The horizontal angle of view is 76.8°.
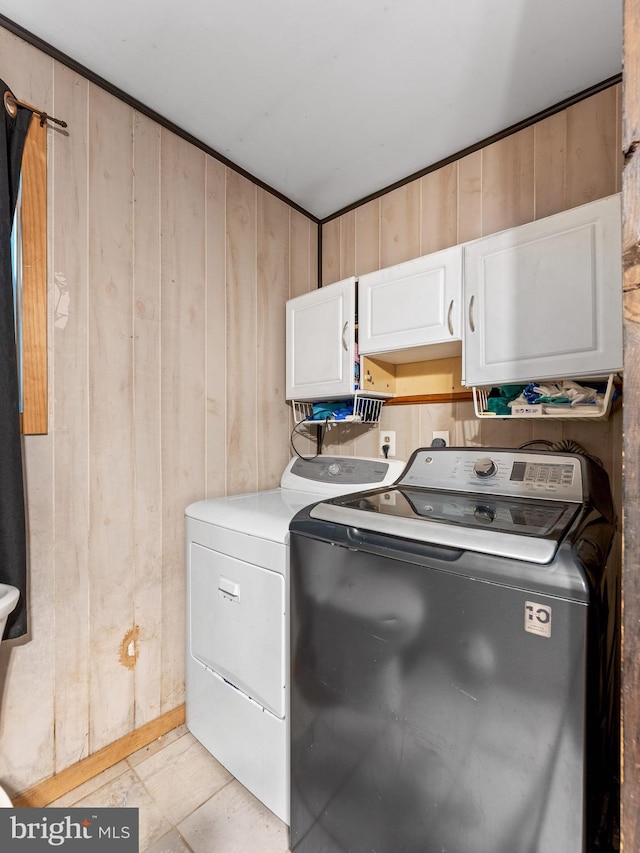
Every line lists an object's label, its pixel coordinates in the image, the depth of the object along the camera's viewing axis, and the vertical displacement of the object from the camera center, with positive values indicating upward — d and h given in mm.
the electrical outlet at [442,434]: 1814 -65
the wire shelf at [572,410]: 1205 +27
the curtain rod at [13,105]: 1209 +971
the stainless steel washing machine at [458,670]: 699 -512
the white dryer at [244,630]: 1240 -709
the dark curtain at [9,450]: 1171 -81
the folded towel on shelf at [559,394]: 1276 +81
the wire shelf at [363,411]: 1902 +44
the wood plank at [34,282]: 1274 +447
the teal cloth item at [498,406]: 1477 +50
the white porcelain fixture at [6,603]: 989 -461
